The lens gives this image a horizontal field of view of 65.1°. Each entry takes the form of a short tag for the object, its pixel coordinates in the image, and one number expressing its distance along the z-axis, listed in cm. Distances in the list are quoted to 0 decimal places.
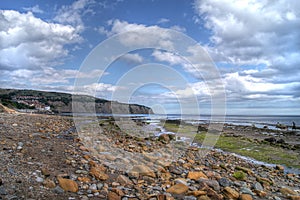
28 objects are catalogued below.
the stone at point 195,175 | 661
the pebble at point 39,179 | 491
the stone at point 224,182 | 650
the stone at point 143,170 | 623
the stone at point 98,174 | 565
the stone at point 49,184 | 478
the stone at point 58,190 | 466
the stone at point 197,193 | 539
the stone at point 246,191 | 619
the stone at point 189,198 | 522
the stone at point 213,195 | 541
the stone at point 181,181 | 609
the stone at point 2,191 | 423
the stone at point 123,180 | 561
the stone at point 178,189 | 551
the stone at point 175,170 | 700
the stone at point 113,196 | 479
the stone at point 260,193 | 625
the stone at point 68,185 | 486
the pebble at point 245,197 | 559
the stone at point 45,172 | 523
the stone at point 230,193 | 562
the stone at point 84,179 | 537
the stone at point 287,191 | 672
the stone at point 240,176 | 761
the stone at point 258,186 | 670
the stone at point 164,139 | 1502
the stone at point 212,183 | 613
